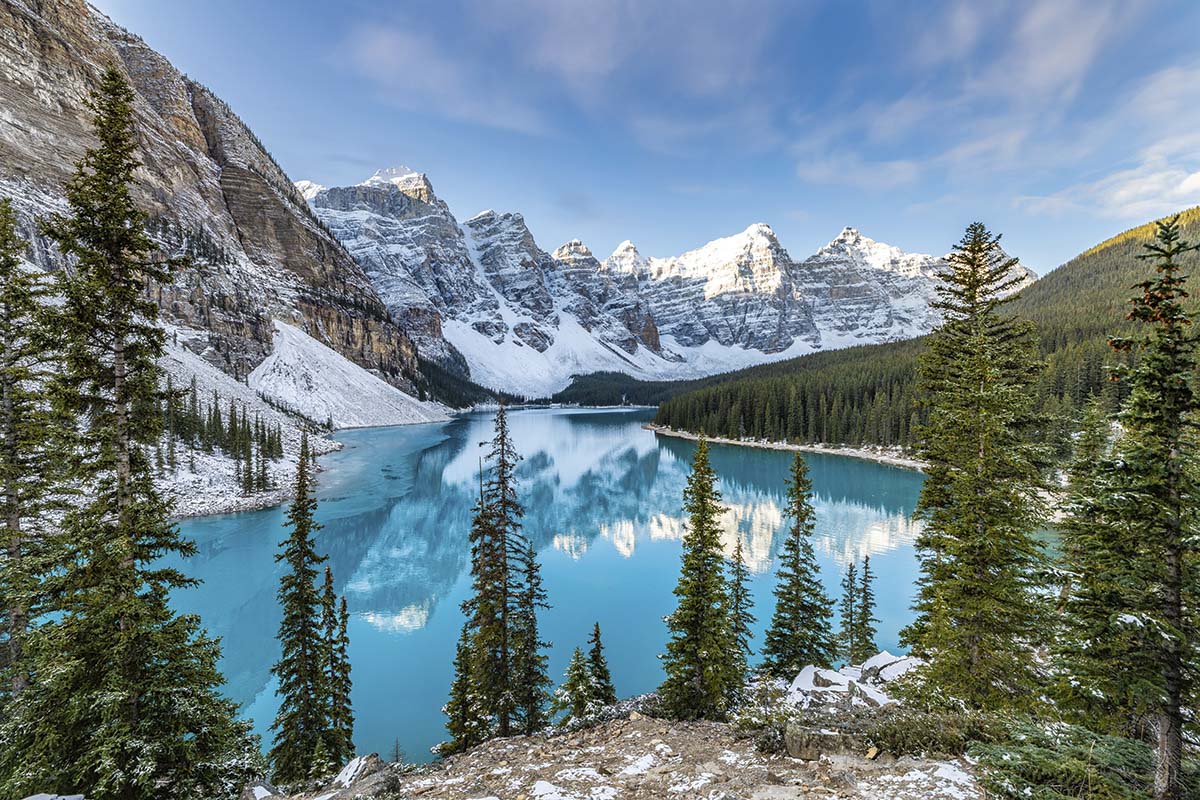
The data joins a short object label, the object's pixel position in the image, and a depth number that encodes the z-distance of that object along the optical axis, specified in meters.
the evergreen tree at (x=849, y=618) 22.05
